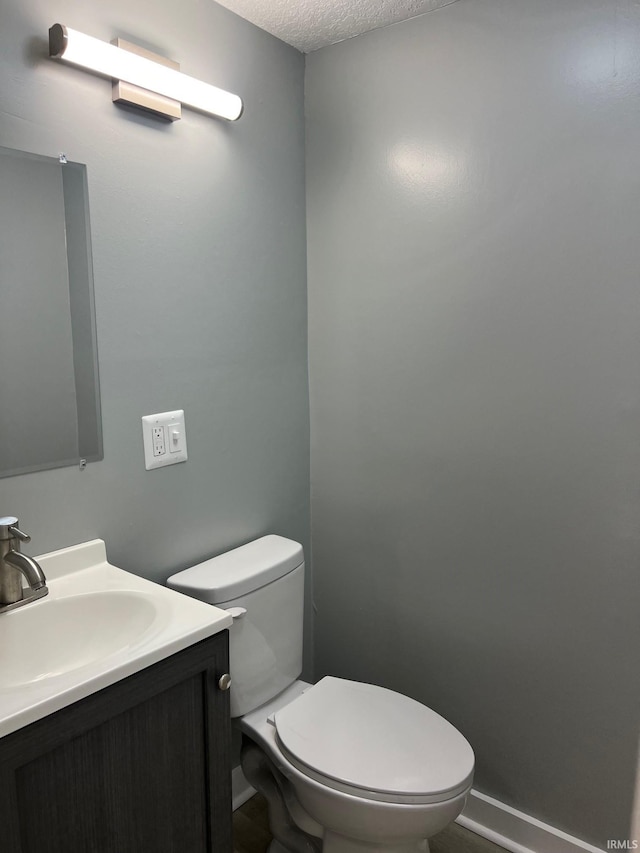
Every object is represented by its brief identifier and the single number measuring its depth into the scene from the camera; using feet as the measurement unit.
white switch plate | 5.10
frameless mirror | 4.21
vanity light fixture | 4.09
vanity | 3.13
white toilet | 4.37
